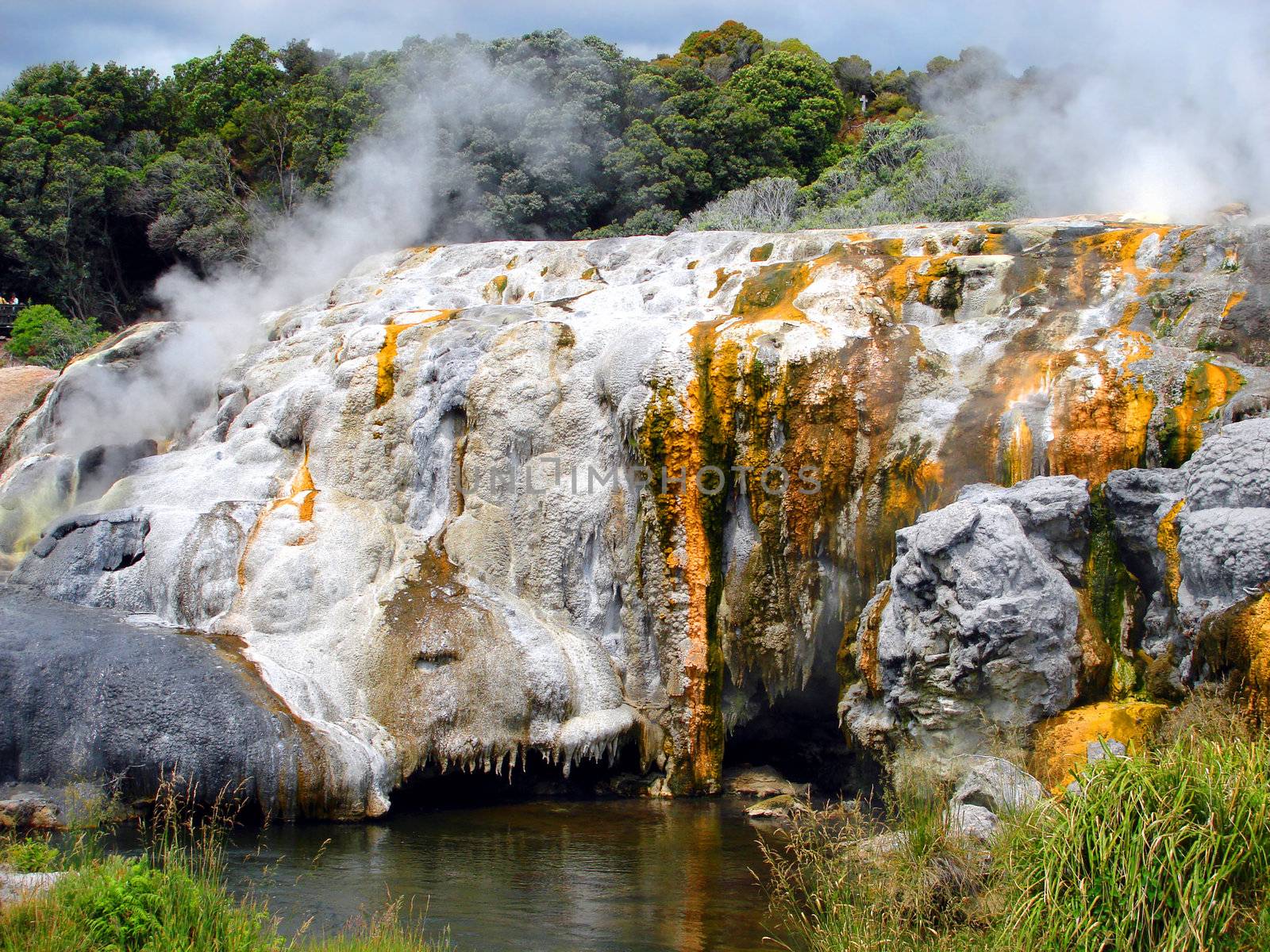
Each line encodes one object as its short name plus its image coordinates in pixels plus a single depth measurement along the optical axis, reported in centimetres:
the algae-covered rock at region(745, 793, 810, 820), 1205
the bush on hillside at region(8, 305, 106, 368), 2653
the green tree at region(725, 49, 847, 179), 3359
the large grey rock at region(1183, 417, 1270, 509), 1009
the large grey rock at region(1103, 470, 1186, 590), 1110
